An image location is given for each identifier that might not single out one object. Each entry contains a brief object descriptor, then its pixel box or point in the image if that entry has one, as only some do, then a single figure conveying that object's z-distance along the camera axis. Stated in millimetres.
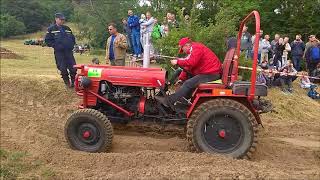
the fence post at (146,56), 10398
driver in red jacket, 7059
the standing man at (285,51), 14919
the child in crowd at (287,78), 13680
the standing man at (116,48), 10406
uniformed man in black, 9938
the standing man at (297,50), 15867
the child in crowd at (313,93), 14363
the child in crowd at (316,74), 15262
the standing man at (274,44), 15523
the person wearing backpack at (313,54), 15211
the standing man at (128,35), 14728
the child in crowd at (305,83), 14820
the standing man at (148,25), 13562
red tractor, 6840
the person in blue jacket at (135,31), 14188
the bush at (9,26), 35812
